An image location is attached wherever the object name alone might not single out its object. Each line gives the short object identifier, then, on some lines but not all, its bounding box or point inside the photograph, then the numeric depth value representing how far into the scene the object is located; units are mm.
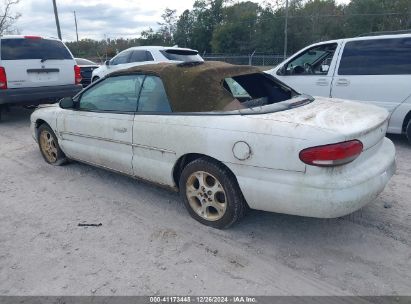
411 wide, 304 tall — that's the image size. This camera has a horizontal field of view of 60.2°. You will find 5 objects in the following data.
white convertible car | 2654
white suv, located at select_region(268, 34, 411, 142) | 5477
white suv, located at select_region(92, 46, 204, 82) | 10094
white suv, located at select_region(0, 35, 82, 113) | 7320
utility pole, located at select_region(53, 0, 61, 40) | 19109
